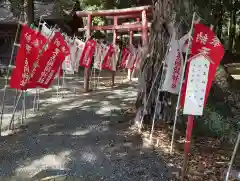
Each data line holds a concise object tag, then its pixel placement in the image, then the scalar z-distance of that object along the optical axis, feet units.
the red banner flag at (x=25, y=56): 12.08
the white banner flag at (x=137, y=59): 30.68
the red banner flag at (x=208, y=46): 8.48
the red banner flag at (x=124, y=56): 31.64
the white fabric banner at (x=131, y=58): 30.88
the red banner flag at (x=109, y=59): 26.16
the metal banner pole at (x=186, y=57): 9.75
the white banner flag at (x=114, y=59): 27.41
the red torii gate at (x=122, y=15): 23.77
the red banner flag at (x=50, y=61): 12.97
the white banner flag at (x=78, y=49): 22.51
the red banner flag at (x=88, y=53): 22.59
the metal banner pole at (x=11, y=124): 13.52
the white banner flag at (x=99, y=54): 25.09
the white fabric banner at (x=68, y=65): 20.69
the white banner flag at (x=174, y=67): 11.27
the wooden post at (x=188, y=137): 8.42
